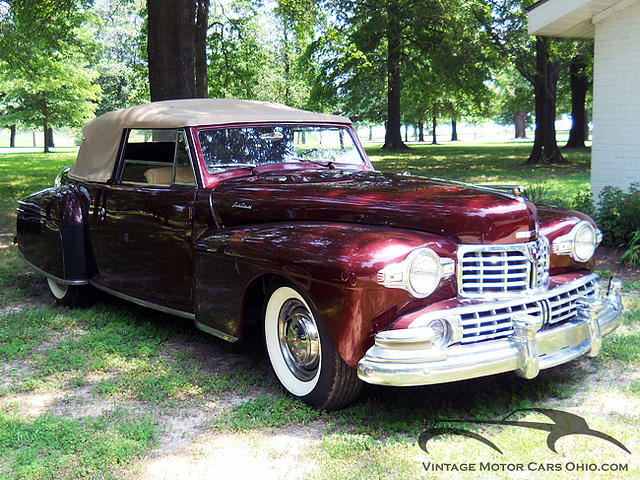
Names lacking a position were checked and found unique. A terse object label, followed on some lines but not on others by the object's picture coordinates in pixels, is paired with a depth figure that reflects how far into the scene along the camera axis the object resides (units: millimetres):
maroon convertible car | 3213
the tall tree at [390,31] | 20656
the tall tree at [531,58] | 20266
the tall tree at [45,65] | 14016
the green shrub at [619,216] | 7449
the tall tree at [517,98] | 39031
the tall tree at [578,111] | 28453
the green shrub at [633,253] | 6937
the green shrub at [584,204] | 8338
